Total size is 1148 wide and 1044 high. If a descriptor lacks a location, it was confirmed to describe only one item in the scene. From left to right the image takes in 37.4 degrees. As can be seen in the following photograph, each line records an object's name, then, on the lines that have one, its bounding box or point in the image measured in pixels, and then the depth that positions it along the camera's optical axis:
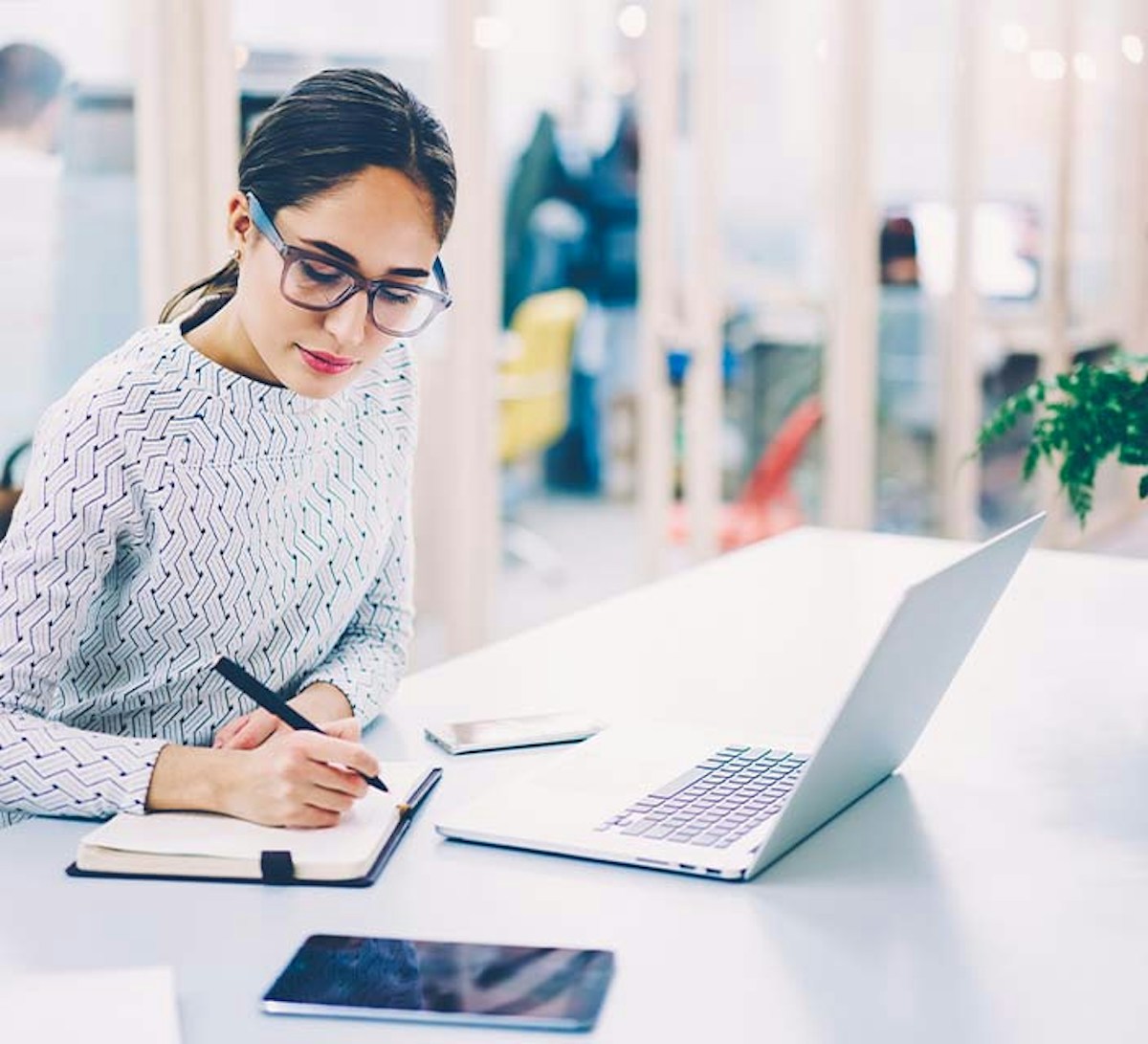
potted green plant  1.77
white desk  1.00
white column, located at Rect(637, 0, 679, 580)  4.28
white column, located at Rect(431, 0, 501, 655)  3.68
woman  1.32
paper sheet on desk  0.95
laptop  1.20
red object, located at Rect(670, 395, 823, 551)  5.09
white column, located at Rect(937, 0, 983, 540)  5.23
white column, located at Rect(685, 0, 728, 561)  4.39
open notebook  1.19
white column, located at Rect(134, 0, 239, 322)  3.03
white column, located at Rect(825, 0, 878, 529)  4.95
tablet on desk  0.98
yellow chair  5.43
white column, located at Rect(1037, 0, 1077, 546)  5.90
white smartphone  1.51
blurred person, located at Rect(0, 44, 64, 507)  2.74
